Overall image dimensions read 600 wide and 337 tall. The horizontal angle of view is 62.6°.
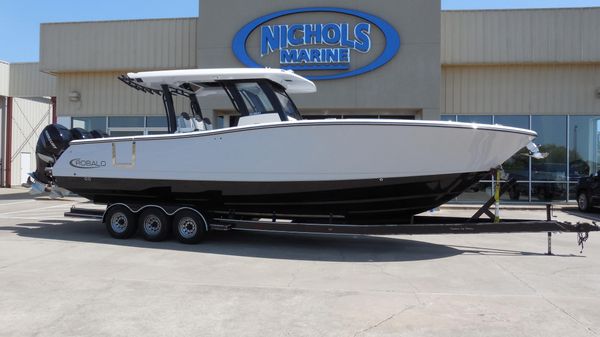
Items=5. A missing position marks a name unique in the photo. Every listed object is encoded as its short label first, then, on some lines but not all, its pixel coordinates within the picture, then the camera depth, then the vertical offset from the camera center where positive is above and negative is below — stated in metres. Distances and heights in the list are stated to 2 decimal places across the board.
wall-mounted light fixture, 18.14 +2.64
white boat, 7.38 +0.19
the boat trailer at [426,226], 7.51 -0.86
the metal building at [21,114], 22.58 +2.72
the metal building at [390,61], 14.66 +3.58
